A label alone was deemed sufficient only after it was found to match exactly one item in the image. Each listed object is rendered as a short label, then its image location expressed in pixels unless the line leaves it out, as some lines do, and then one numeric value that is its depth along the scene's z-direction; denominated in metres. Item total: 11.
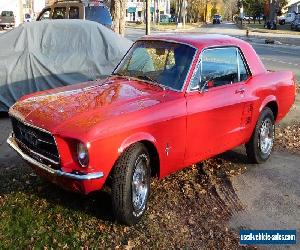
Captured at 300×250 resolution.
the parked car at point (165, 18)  89.05
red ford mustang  4.04
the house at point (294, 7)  94.74
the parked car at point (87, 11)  14.88
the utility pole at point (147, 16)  15.53
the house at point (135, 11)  89.88
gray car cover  9.06
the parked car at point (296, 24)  50.50
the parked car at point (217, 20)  87.31
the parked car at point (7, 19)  43.77
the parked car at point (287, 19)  65.44
